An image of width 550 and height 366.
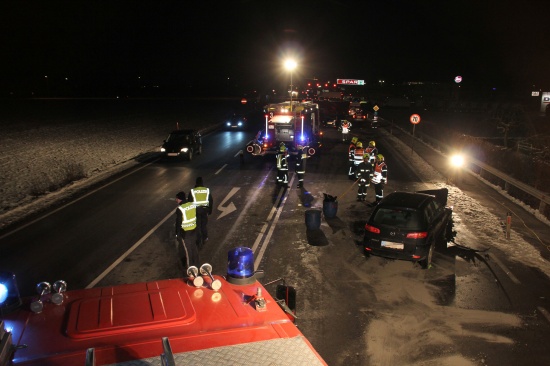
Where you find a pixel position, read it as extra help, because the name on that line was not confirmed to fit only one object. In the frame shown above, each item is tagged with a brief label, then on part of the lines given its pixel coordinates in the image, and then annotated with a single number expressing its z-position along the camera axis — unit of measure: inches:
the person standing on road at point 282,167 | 652.7
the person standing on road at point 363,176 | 588.1
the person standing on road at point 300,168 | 668.1
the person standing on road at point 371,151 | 660.4
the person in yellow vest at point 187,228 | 347.6
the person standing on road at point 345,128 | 1286.2
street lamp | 1558.8
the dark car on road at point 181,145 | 876.0
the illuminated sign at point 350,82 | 3661.4
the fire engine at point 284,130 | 897.5
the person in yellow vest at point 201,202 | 398.6
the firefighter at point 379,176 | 561.6
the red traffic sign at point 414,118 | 1038.7
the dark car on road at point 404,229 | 370.6
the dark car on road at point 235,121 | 1467.8
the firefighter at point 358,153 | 648.3
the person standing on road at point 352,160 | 672.4
